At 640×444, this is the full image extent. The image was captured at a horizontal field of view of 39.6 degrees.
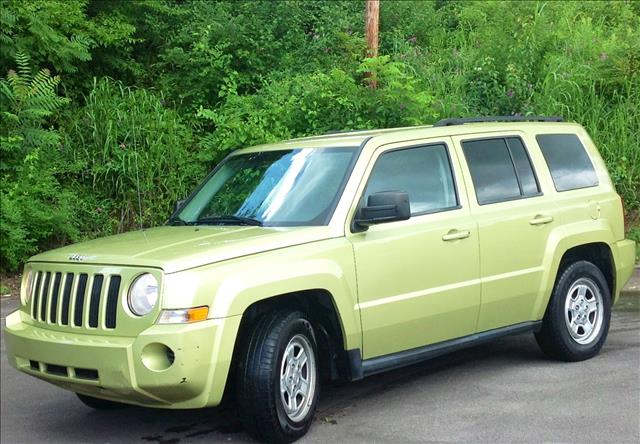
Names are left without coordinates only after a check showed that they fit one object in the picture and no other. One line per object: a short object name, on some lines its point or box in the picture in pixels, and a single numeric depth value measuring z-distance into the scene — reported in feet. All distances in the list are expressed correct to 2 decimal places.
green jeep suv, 16.05
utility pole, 44.47
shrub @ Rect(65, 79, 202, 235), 40.98
